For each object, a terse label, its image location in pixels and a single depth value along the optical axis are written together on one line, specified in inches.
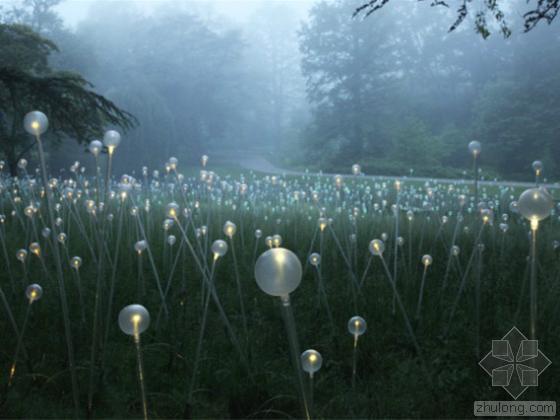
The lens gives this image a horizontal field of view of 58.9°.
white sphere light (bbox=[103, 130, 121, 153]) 95.1
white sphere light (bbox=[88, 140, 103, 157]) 107.5
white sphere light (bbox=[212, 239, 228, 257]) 102.4
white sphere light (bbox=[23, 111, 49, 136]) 83.9
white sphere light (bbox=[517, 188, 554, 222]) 66.2
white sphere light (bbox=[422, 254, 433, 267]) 124.0
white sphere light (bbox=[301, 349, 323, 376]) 75.0
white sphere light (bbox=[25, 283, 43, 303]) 91.2
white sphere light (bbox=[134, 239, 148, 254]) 130.2
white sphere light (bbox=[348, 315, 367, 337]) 87.8
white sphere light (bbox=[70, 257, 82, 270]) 116.9
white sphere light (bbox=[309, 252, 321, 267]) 118.3
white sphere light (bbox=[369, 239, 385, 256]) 112.6
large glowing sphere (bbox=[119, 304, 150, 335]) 68.4
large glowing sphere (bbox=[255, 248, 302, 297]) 48.4
